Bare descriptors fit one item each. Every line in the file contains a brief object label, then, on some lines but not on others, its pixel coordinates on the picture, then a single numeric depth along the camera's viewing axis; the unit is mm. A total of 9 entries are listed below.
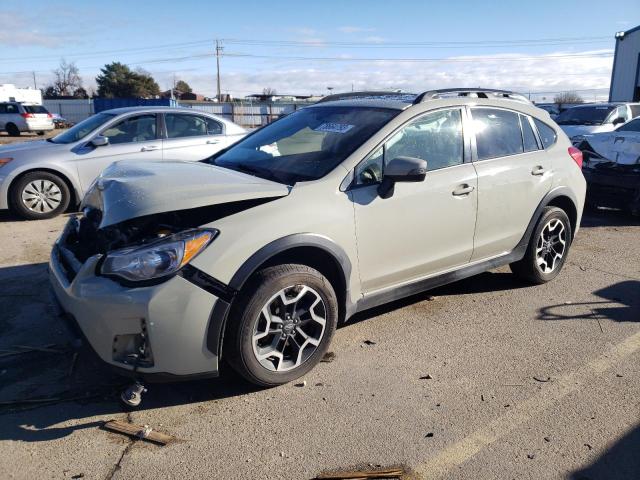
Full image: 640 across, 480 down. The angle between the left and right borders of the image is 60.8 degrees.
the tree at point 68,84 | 81750
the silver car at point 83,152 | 7477
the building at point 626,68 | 27880
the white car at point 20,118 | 29625
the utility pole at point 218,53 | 66025
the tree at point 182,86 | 88794
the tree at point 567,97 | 57750
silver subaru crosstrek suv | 2891
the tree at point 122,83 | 69688
